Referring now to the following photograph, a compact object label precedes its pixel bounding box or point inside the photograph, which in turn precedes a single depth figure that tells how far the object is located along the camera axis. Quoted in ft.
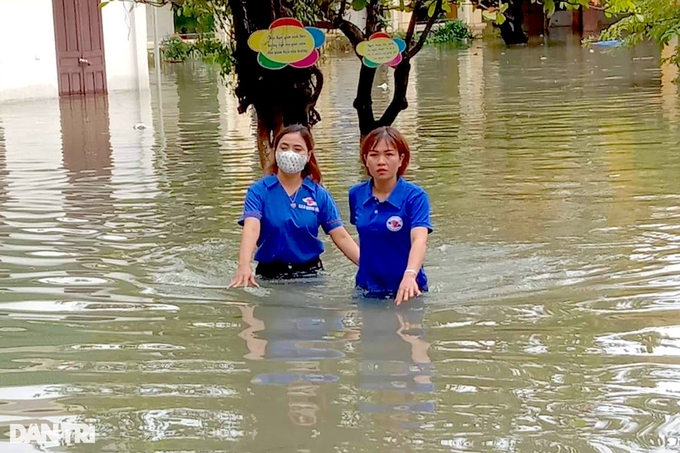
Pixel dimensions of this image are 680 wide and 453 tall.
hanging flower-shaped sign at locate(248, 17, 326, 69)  27.66
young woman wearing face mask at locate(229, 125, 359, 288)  21.65
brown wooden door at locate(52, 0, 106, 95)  84.69
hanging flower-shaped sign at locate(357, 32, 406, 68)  33.37
